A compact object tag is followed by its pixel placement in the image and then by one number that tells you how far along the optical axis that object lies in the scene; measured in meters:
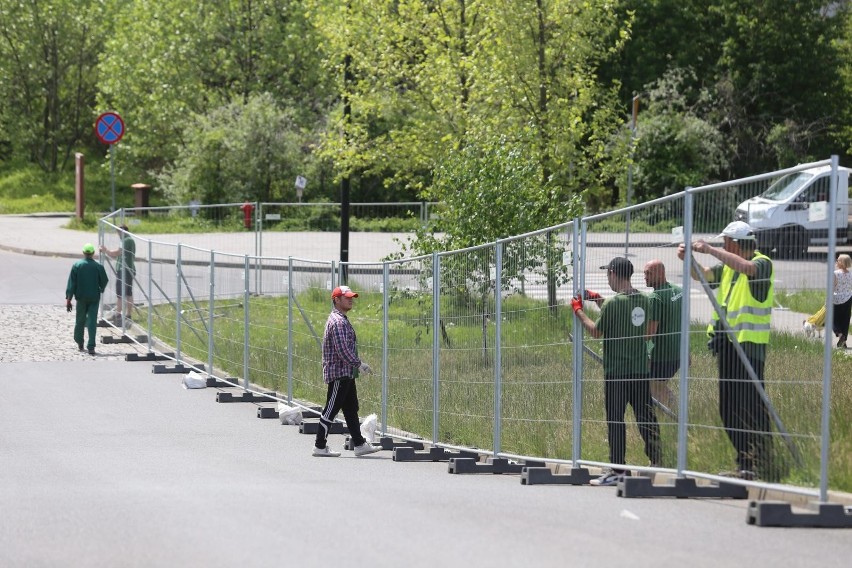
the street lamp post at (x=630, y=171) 36.34
